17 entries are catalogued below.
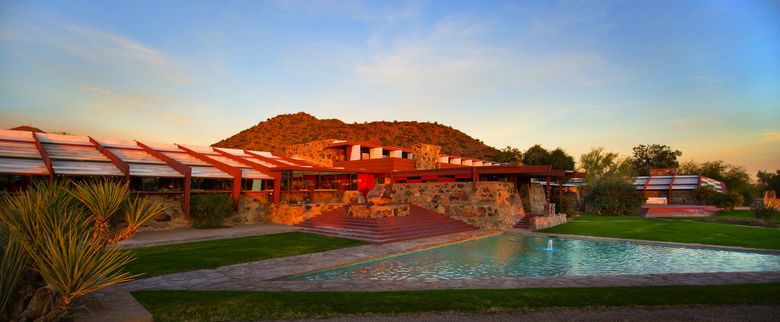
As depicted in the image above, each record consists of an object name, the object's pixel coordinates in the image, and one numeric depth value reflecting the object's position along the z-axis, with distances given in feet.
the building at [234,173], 61.16
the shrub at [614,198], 93.97
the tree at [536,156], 170.60
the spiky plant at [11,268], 13.55
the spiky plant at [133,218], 19.80
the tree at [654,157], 224.53
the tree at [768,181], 184.03
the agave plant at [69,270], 13.57
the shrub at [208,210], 64.72
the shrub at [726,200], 99.96
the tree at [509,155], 194.90
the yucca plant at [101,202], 19.60
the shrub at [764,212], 76.13
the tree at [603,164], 127.65
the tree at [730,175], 148.77
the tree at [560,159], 166.61
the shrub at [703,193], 114.42
